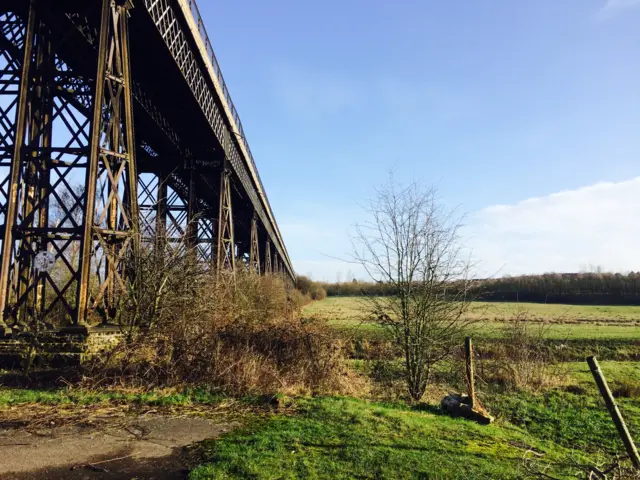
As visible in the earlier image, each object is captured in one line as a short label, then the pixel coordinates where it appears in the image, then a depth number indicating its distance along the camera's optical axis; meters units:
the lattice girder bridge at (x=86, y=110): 8.96
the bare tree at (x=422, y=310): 9.85
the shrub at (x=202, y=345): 7.87
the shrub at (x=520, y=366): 11.98
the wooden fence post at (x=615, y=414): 4.47
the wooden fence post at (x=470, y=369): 7.76
